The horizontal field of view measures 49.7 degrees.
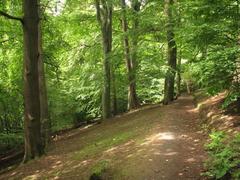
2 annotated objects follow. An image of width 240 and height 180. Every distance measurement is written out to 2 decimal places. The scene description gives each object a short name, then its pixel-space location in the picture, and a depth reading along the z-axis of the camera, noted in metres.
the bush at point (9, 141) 11.66
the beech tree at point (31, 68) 8.07
